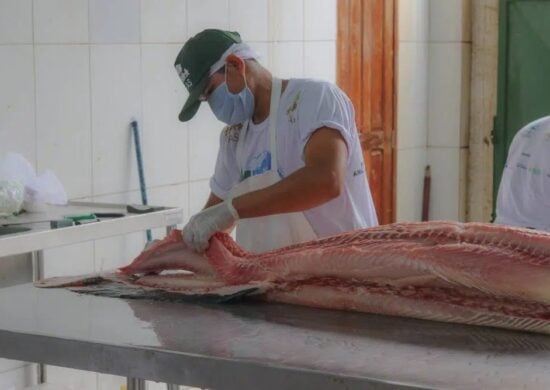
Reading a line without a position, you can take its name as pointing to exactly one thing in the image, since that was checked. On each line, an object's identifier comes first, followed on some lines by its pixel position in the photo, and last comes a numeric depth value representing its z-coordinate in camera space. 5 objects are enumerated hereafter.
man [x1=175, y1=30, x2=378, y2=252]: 3.24
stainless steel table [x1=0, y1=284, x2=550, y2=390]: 1.97
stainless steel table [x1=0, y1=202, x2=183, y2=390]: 3.59
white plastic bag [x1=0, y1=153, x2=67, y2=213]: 4.11
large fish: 2.25
